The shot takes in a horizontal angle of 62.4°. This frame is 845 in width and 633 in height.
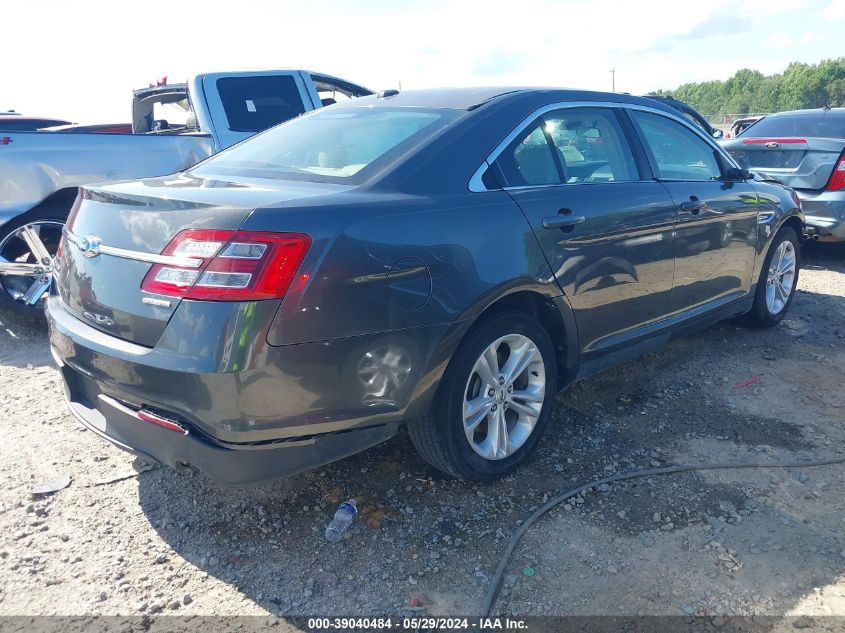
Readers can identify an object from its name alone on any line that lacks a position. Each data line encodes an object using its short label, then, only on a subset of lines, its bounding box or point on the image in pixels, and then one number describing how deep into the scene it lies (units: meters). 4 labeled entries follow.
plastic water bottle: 2.75
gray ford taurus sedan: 2.28
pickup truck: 4.97
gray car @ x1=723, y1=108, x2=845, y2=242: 6.91
